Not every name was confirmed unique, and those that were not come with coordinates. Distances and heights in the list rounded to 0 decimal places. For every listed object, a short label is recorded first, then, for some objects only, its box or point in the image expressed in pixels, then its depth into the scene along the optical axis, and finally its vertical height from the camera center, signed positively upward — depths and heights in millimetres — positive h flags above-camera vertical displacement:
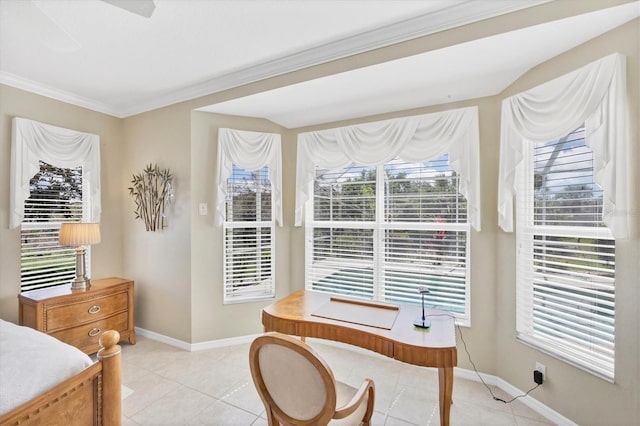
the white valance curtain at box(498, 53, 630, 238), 1630 +612
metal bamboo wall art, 3125 +223
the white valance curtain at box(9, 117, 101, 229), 2637 +597
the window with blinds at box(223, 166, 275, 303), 3191 -255
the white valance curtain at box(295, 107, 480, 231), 2488 +659
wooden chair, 1220 -761
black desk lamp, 1925 -736
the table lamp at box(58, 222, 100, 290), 2676 -220
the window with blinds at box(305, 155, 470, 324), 2682 -209
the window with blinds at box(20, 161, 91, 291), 2783 -76
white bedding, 1184 -693
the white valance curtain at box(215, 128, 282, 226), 3064 +626
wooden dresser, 2514 -898
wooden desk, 1655 -763
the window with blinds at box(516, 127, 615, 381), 1805 -315
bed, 1163 -739
